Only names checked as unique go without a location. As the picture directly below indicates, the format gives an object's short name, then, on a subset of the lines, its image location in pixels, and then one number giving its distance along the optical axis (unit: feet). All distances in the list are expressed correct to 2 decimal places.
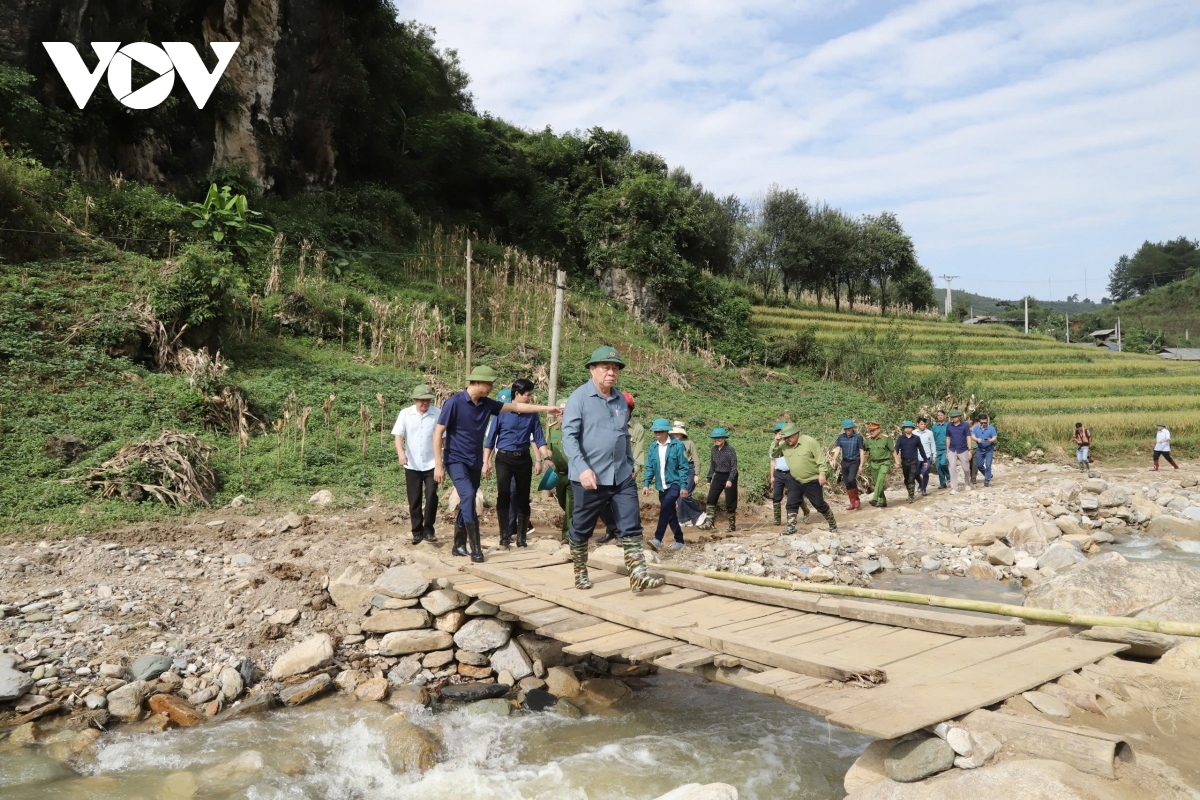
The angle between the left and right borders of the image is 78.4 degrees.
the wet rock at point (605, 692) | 20.34
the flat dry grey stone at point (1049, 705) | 12.21
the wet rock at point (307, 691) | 19.02
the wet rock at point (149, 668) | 18.80
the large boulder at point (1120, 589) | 19.72
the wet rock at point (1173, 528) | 42.45
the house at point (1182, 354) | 175.32
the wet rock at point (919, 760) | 11.49
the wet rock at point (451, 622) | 22.21
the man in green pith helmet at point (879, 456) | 45.01
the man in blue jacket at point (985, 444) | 56.29
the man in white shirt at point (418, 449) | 25.03
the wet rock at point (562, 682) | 20.75
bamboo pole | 15.15
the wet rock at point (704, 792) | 13.46
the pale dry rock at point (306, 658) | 20.02
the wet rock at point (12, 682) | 17.31
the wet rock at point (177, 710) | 17.88
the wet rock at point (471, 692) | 20.03
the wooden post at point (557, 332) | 44.39
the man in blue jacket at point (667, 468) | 31.99
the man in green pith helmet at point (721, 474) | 37.50
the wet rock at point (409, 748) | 16.40
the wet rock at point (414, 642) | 21.50
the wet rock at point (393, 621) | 21.97
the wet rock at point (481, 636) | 21.75
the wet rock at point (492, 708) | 19.22
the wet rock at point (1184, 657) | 13.80
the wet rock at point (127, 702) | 17.76
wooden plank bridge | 12.60
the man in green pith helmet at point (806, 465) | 34.68
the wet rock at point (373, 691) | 19.58
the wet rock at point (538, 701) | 19.77
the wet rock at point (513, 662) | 21.43
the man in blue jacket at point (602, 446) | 18.13
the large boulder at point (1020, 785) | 10.23
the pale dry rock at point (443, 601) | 22.22
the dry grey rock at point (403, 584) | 22.40
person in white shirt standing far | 64.18
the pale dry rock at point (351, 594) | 22.75
